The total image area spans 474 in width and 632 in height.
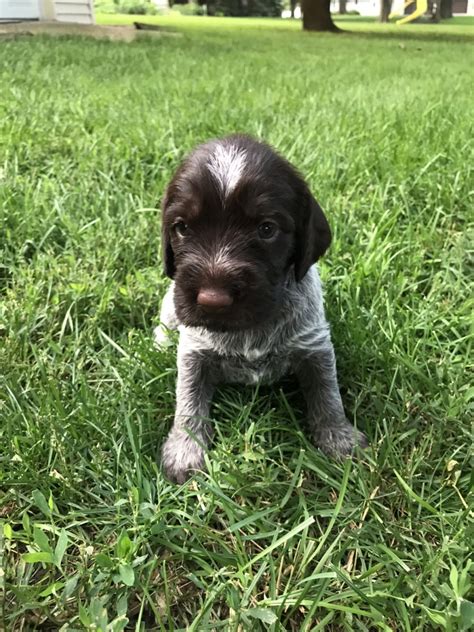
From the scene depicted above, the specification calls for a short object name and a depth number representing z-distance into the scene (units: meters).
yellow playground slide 6.86
